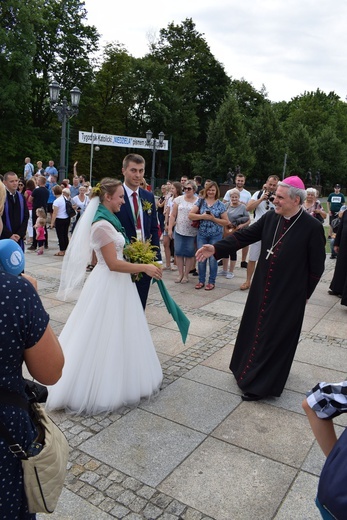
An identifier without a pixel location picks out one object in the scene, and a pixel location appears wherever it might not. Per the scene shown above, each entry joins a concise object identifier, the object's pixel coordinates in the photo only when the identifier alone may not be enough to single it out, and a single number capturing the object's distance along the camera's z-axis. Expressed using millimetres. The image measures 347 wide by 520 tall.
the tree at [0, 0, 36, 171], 27812
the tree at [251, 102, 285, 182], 44219
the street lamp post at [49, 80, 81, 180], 15202
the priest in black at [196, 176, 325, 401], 4078
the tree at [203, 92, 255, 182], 40625
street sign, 27266
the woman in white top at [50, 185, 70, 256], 11016
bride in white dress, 3758
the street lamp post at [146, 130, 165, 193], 28009
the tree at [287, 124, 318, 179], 46875
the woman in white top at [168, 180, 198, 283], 8625
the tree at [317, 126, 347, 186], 50594
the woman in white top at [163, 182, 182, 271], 10063
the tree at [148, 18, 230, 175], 45750
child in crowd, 11195
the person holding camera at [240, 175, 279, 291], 7910
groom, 4422
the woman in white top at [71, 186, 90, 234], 12359
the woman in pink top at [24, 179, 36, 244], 12359
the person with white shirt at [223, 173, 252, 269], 9206
